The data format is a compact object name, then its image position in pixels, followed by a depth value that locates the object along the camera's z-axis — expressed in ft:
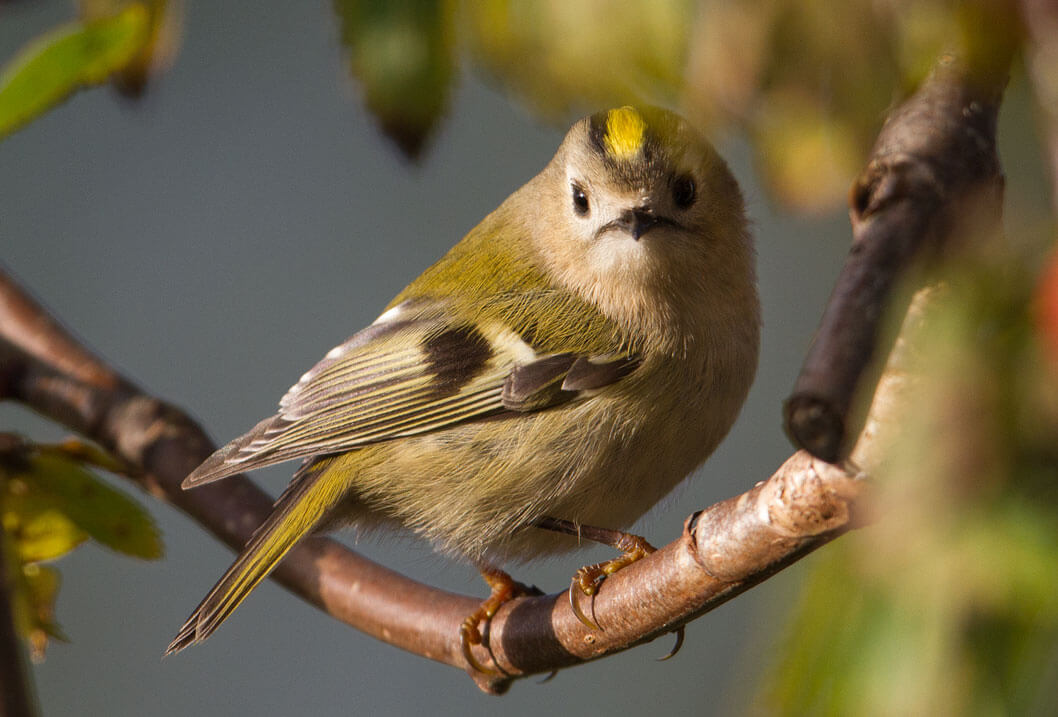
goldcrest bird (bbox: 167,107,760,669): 6.21
